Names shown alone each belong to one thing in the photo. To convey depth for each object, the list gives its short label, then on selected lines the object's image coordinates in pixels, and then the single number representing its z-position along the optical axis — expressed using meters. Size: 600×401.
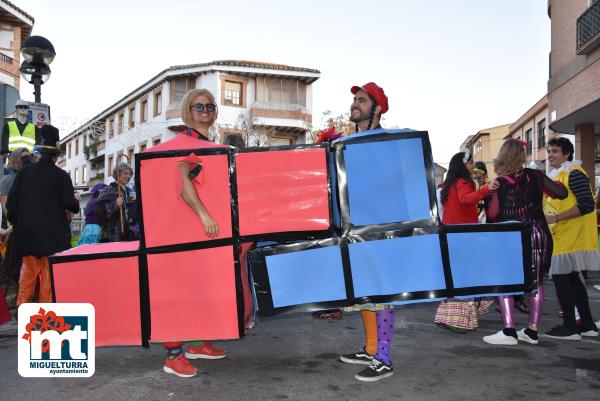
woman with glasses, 3.13
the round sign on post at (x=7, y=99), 6.33
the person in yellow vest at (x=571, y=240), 4.54
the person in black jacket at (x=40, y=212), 5.08
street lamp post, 6.73
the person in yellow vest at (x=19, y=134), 6.82
